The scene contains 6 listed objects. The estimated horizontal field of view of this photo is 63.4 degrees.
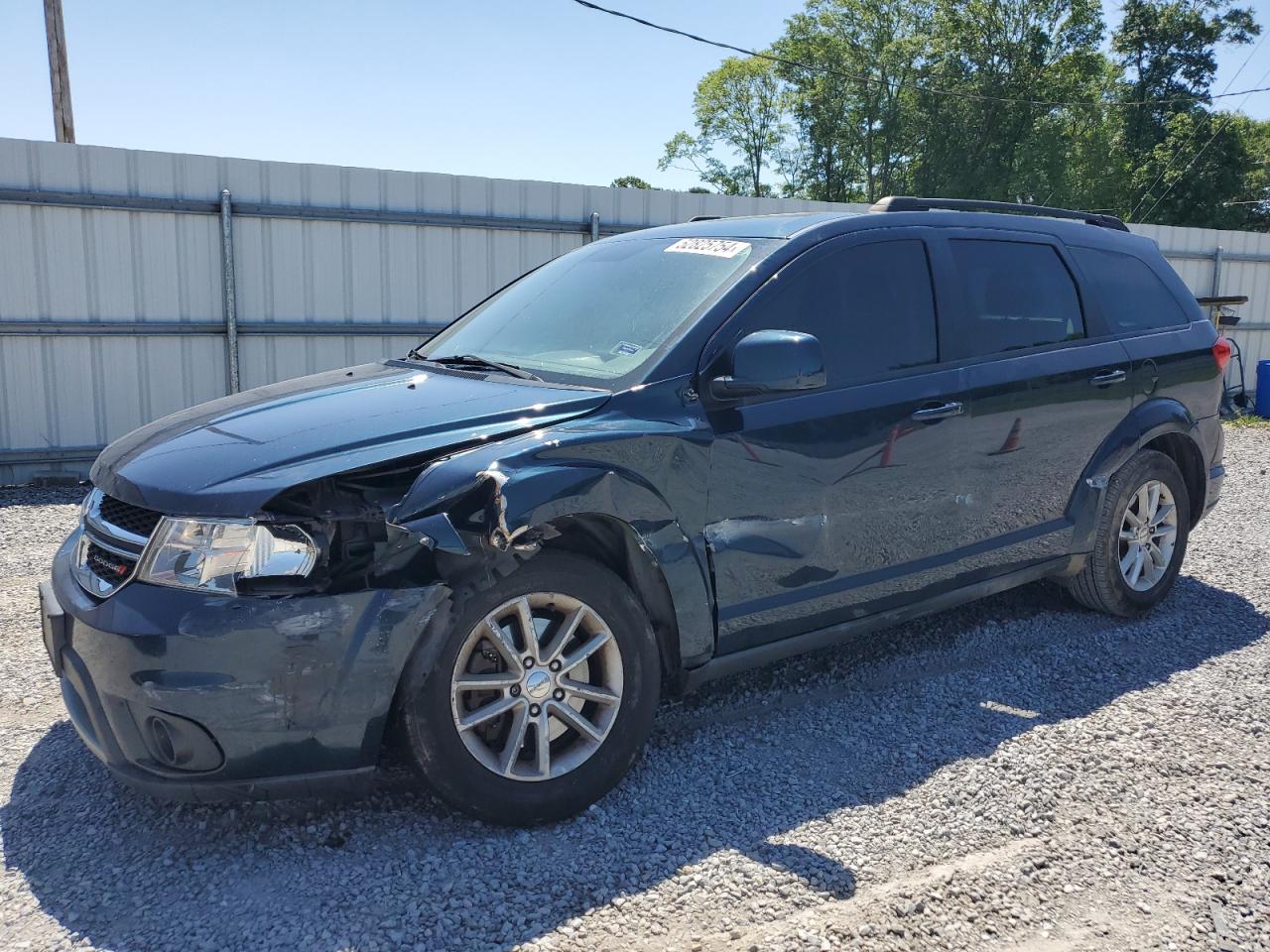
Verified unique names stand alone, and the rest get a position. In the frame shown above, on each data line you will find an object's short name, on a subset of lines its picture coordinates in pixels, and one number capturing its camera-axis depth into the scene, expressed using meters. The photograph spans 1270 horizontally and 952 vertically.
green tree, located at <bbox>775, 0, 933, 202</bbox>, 52.03
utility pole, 11.23
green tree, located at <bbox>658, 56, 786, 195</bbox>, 60.47
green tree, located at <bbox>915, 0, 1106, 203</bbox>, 46.50
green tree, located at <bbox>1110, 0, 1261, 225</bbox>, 40.88
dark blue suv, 2.74
